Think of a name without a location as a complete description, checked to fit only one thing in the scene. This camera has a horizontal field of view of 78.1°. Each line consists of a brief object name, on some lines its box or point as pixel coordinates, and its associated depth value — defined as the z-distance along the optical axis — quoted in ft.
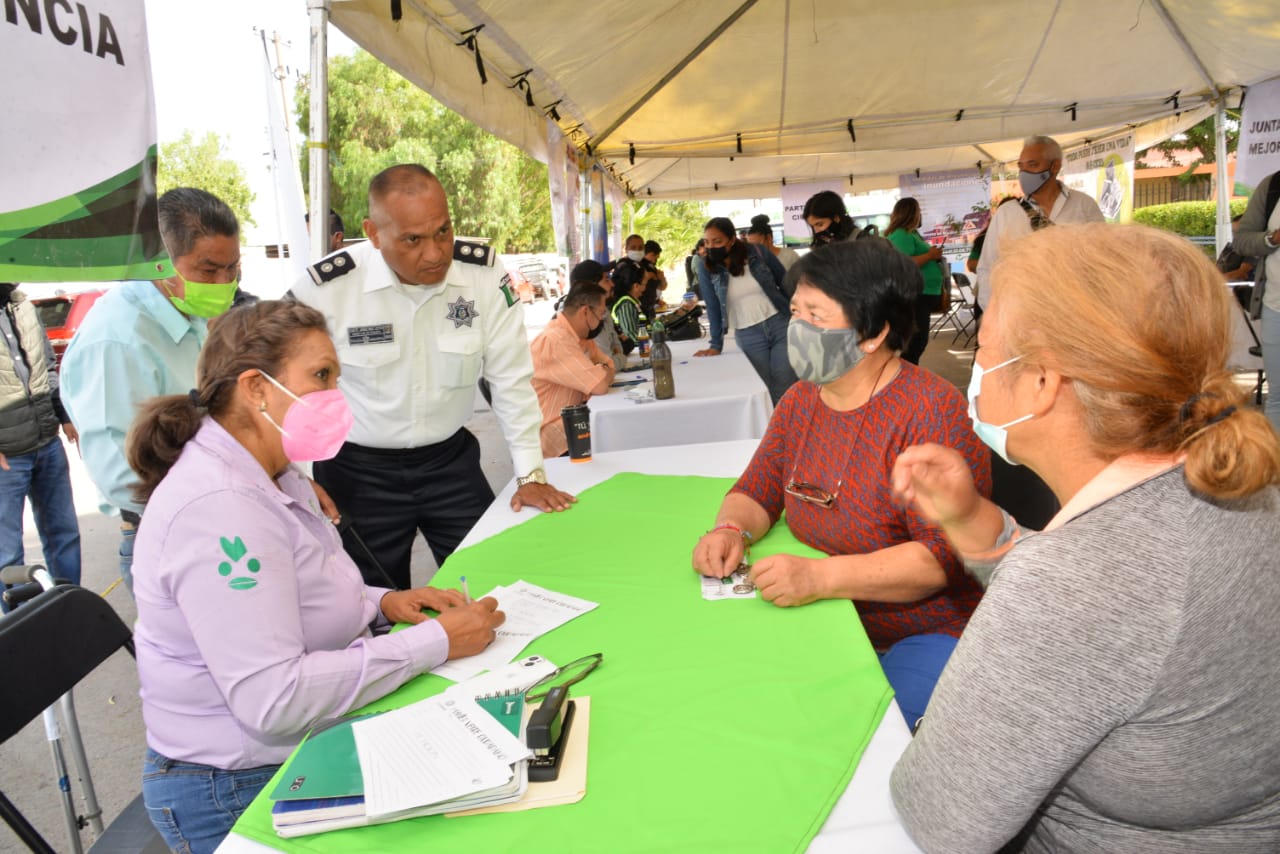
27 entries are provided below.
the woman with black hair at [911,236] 21.22
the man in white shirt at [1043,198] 14.32
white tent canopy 13.78
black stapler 3.35
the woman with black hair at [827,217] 17.19
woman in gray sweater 2.52
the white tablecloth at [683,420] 12.11
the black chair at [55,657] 4.33
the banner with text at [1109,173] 28.91
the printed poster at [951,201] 38.50
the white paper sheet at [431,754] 3.17
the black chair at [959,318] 36.99
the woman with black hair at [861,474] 4.90
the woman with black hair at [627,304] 19.65
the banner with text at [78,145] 4.13
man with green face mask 7.06
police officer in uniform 7.97
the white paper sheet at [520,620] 4.42
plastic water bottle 12.46
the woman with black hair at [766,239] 20.20
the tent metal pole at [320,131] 8.35
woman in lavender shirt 3.88
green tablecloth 3.05
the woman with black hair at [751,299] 18.78
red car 33.68
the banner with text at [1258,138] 19.61
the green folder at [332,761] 3.23
